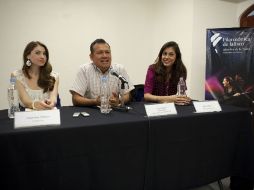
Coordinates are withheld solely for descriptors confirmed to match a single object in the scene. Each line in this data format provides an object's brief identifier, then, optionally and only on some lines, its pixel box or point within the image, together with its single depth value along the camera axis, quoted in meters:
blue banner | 3.59
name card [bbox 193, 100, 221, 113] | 1.90
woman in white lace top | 2.22
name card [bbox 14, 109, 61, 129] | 1.38
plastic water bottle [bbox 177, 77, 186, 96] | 2.40
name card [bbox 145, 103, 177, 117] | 1.72
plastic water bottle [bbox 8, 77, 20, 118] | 1.67
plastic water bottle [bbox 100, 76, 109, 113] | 1.83
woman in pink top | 2.48
